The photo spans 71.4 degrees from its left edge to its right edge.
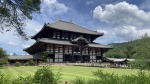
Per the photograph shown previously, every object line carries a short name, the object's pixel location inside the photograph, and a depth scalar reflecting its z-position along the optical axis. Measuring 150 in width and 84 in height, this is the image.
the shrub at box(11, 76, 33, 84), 4.75
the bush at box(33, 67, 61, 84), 5.49
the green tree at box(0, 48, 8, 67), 20.26
